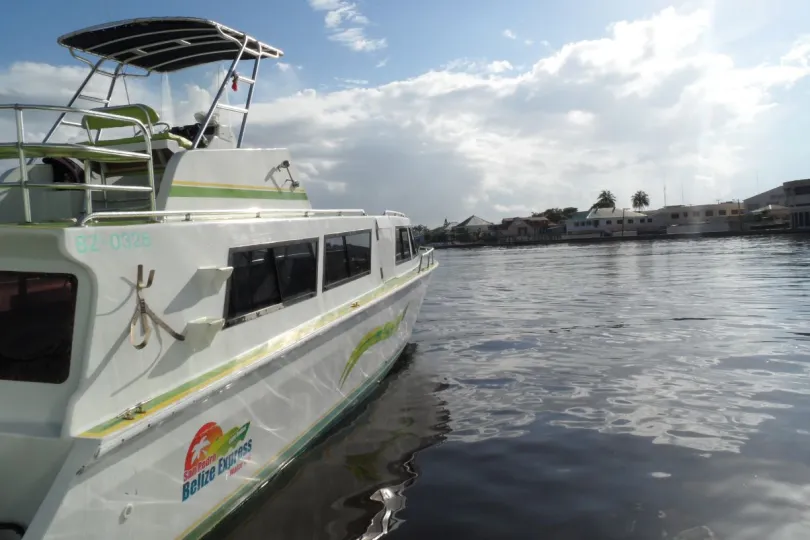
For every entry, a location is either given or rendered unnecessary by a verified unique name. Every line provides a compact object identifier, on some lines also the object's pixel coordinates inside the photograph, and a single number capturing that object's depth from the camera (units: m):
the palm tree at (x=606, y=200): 118.12
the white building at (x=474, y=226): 103.31
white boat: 3.11
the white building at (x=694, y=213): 88.69
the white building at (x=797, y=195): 69.53
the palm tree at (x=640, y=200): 114.94
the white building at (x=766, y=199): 90.75
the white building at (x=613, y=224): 87.94
